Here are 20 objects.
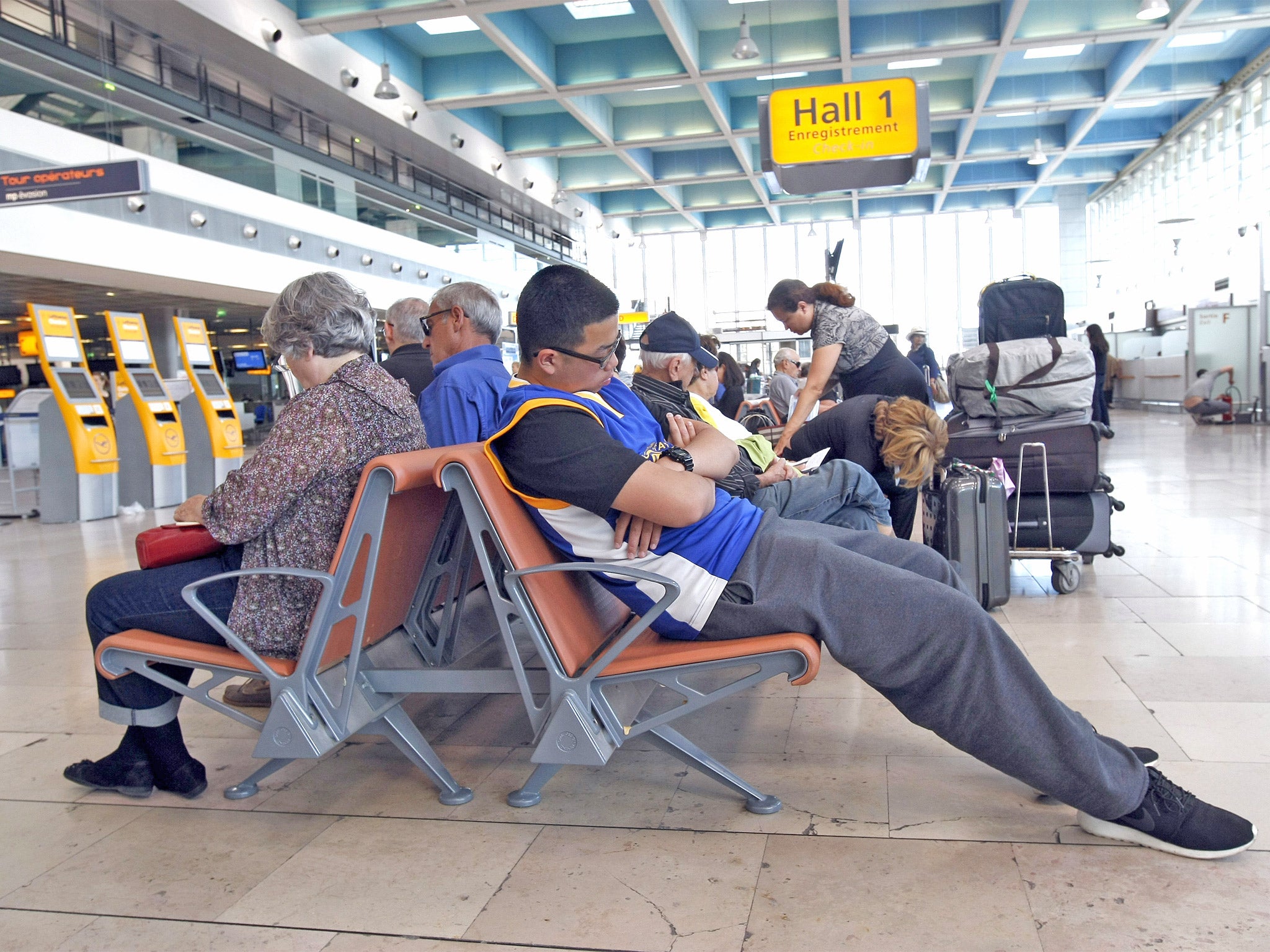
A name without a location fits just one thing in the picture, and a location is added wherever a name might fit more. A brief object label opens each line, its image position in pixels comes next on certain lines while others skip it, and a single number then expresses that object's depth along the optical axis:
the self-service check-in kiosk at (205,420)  10.62
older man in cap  3.30
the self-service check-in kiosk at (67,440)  9.07
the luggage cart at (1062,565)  4.41
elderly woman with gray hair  2.23
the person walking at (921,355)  14.43
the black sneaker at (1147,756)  2.37
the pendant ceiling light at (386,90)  13.99
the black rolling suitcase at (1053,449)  4.43
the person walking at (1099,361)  10.84
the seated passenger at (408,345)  3.92
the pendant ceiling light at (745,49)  12.89
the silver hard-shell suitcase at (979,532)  3.98
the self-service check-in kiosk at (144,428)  9.88
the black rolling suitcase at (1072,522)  4.48
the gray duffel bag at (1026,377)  4.57
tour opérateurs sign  9.15
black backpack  5.26
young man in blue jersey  1.95
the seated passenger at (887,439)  3.94
